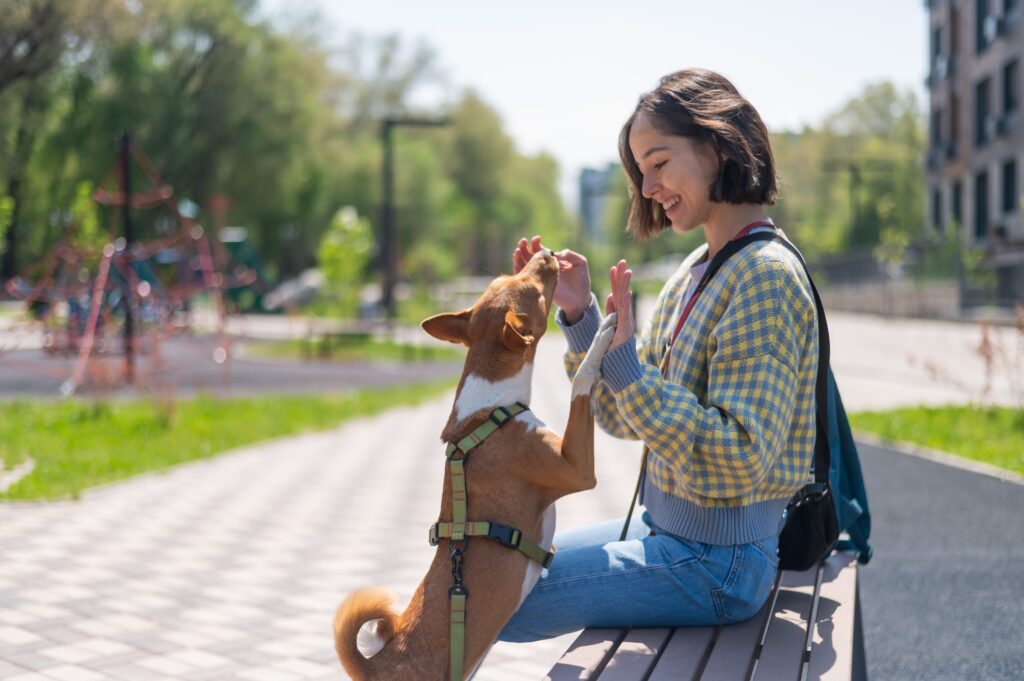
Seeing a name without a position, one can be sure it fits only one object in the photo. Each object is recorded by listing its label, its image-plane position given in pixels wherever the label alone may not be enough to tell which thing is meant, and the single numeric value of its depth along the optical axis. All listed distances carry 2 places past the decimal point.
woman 2.47
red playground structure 13.24
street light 28.32
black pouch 2.86
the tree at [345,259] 32.16
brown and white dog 2.32
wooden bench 2.49
